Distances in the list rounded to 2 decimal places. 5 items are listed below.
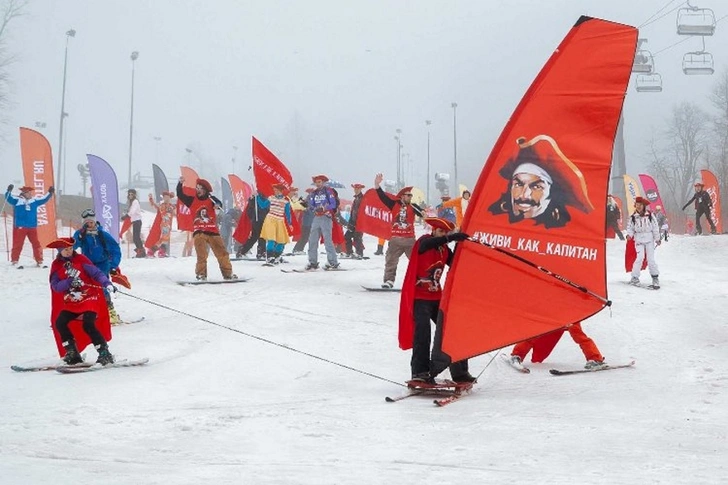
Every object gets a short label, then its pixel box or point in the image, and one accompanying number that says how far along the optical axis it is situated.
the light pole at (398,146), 71.71
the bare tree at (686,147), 71.44
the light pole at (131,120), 54.41
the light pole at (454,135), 62.00
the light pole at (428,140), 72.02
